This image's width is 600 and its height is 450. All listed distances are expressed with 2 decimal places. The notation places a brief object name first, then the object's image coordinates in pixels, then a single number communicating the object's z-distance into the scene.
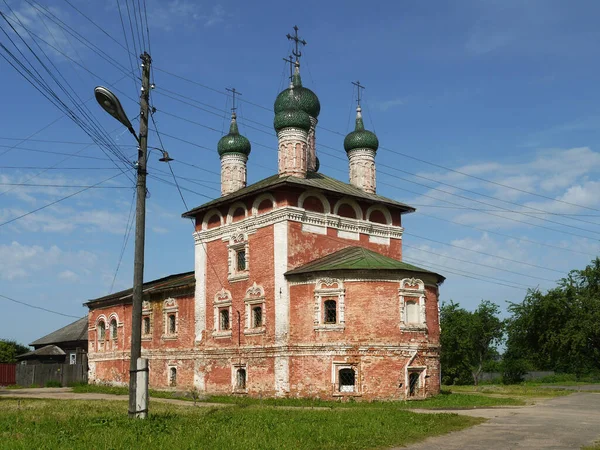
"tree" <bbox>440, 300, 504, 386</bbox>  46.59
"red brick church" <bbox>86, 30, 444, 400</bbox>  22.94
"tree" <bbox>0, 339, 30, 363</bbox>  54.38
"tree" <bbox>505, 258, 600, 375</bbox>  35.75
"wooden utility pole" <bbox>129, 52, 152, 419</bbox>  12.73
